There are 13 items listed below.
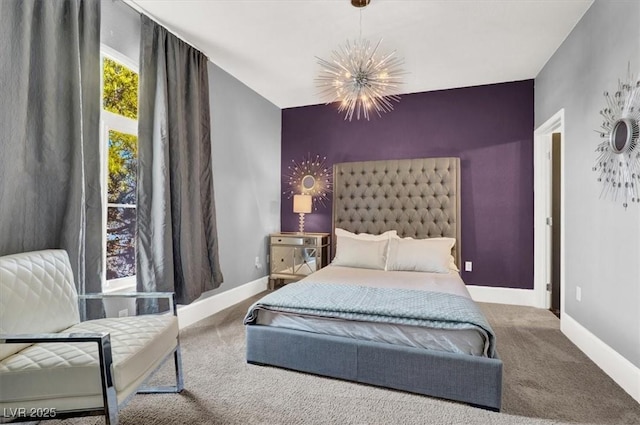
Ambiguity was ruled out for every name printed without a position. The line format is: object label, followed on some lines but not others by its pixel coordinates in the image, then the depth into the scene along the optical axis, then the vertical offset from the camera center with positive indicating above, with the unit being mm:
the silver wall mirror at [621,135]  1949 +510
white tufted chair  1268 -620
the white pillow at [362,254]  3488 -457
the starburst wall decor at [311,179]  4672 +543
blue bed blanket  1881 -614
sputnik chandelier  2449 +1485
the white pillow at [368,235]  3794 -269
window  2498 +424
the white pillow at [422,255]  3271 -448
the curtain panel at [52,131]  1716 +516
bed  1816 -762
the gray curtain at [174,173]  2592 +382
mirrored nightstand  4301 -564
